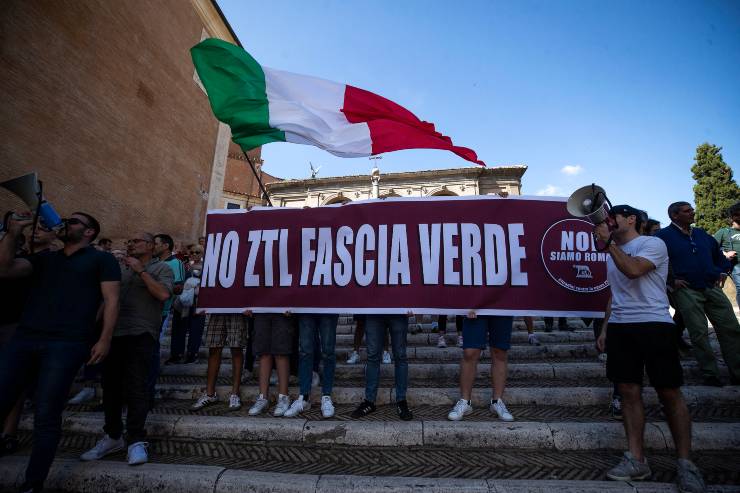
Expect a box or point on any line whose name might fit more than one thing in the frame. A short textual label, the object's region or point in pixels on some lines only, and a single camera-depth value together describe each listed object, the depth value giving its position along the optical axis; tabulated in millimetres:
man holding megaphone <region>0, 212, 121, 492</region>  2783
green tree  27328
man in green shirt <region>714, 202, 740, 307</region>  5074
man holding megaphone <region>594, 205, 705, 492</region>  2662
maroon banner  4102
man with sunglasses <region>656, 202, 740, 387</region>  4273
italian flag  5352
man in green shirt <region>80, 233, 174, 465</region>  3324
